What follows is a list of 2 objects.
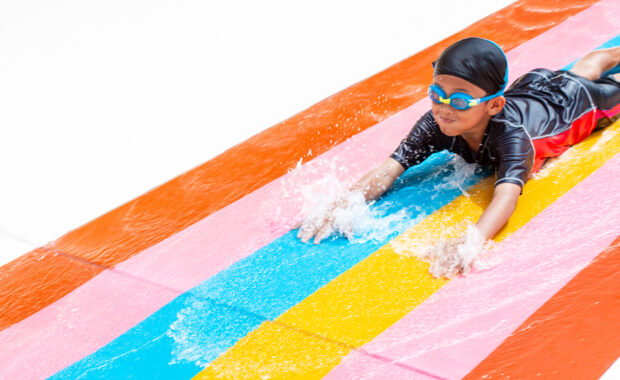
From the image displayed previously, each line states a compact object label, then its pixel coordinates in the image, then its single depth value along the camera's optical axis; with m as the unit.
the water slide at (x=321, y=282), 2.10
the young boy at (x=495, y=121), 2.55
